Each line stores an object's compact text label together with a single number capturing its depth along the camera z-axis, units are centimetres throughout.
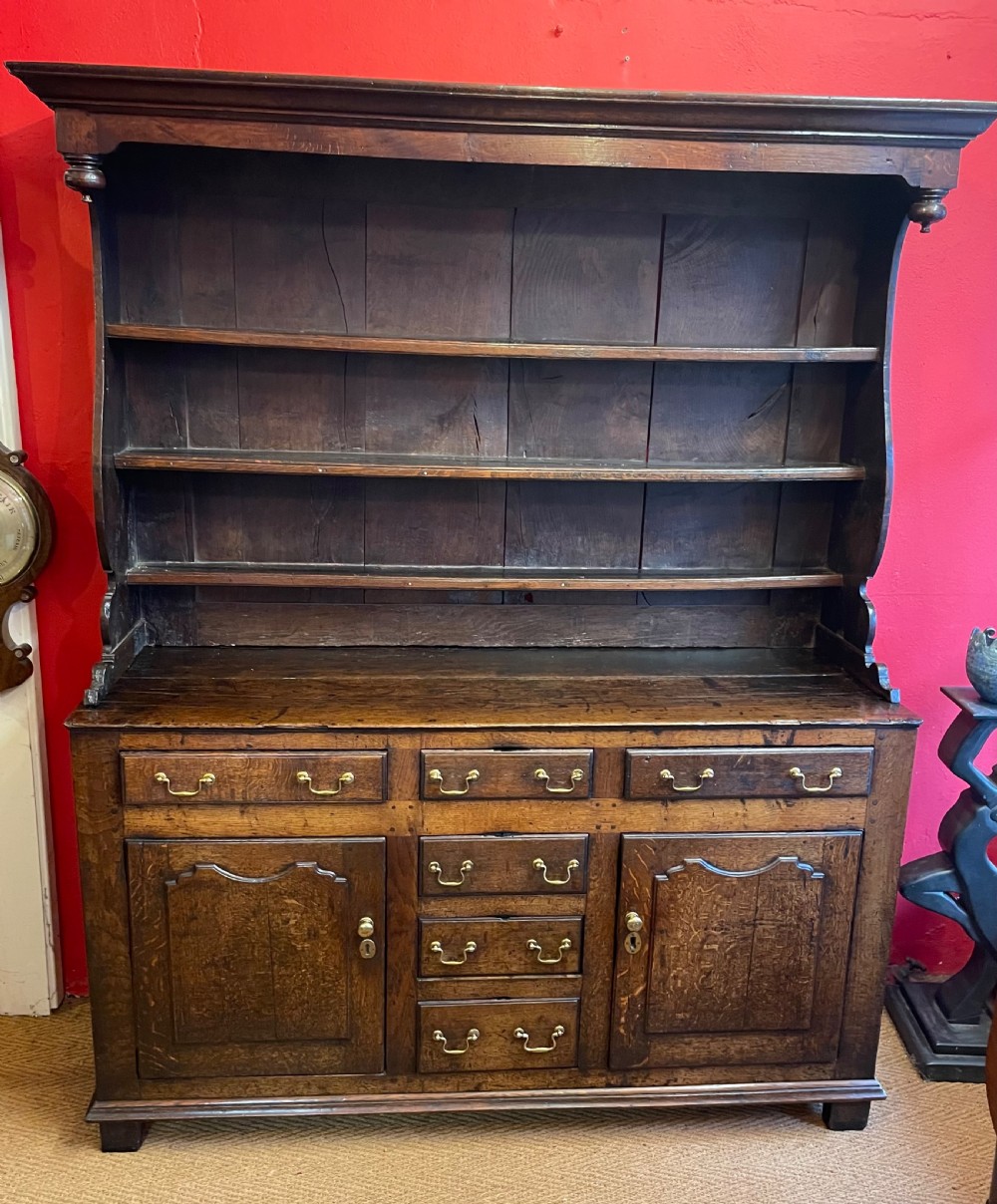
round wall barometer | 215
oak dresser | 189
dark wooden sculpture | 225
